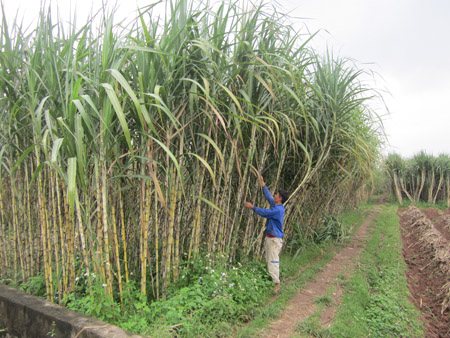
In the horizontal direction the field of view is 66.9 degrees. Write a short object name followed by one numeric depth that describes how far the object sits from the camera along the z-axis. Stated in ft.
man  12.26
